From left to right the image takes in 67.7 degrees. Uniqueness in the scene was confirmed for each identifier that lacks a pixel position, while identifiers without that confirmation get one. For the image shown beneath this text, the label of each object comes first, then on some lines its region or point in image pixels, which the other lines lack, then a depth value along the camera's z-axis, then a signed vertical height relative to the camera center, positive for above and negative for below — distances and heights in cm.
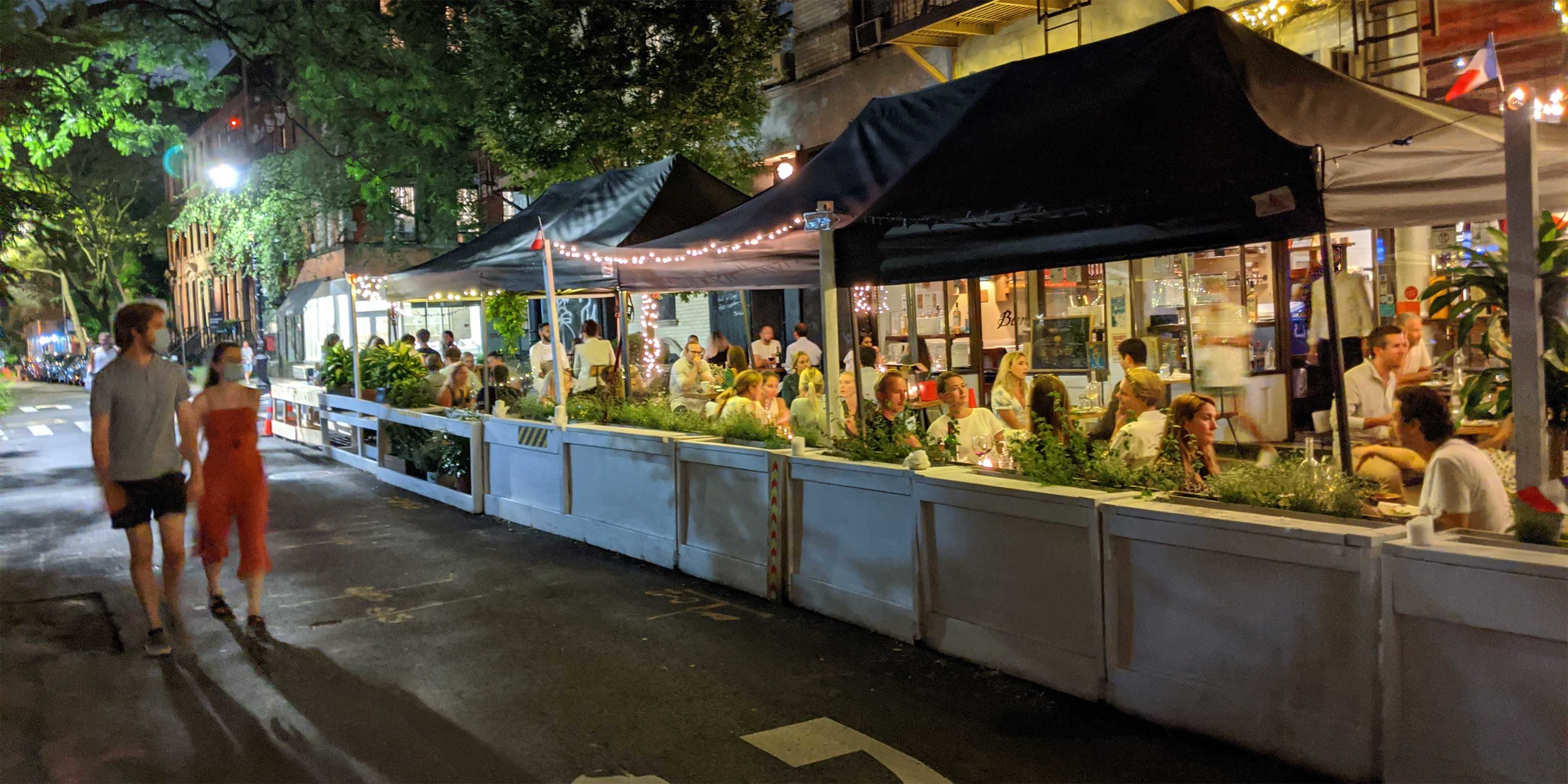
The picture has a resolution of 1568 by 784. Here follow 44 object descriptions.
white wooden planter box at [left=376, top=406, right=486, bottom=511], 1216 -115
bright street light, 2625 +432
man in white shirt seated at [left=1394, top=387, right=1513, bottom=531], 488 -76
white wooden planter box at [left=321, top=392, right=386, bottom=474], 1577 -89
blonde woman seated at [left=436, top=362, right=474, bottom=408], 1466 -43
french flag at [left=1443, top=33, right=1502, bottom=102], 453 +94
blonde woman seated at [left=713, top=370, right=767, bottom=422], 934 -48
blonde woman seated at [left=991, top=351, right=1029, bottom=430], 927 -49
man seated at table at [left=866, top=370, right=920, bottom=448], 805 -44
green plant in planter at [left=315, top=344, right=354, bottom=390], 1767 -15
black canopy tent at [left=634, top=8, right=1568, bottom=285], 548 +83
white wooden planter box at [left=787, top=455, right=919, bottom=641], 677 -127
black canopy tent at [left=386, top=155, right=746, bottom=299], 1170 +129
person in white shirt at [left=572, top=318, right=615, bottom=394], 1376 -14
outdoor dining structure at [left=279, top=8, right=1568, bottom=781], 423 -90
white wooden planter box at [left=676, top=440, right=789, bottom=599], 792 -124
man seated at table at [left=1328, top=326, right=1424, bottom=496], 791 -53
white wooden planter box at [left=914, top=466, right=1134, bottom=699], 561 -127
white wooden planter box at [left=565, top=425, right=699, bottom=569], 913 -118
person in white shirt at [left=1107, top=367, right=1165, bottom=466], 661 -57
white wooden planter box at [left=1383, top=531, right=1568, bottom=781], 387 -122
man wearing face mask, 675 -44
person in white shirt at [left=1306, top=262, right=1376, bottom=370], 1054 +7
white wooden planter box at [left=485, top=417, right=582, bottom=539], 1073 -120
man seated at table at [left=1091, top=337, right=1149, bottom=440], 859 -23
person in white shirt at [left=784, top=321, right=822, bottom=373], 1517 -13
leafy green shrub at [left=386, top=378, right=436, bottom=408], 1478 -50
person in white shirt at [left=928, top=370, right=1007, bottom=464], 746 -65
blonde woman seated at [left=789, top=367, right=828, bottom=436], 844 -56
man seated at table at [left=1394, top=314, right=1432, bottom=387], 827 -34
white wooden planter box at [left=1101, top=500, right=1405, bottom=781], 445 -127
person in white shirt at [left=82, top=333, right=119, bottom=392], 2489 +36
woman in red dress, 704 -67
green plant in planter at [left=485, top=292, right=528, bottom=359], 1861 +62
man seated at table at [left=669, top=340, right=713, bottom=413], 1276 -43
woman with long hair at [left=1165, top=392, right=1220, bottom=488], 605 -56
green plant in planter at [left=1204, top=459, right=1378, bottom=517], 485 -74
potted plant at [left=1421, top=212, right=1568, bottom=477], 481 -2
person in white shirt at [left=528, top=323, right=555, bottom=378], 1759 -7
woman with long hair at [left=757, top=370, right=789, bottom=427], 1047 -54
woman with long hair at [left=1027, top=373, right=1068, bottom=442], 750 -47
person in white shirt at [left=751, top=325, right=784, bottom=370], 1631 -19
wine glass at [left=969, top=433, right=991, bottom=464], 745 -74
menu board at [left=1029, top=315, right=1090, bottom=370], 1379 -21
